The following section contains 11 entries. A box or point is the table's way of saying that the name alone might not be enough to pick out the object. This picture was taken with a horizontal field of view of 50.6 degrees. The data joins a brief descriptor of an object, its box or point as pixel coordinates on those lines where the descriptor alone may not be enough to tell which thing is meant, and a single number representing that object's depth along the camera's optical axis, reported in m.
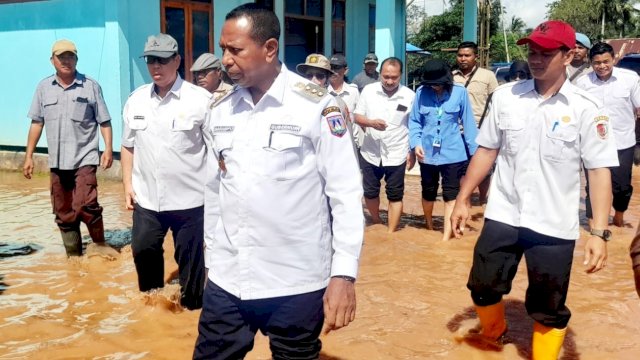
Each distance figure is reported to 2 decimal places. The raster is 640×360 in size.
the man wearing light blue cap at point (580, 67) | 7.22
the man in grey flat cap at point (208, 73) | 6.72
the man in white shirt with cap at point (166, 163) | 4.49
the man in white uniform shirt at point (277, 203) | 2.58
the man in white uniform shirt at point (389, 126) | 7.04
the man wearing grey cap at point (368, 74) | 10.55
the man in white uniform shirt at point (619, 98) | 6.92
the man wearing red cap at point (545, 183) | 3.49
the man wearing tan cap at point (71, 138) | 6.00
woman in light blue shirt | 6.60
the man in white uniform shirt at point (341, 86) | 7.89
